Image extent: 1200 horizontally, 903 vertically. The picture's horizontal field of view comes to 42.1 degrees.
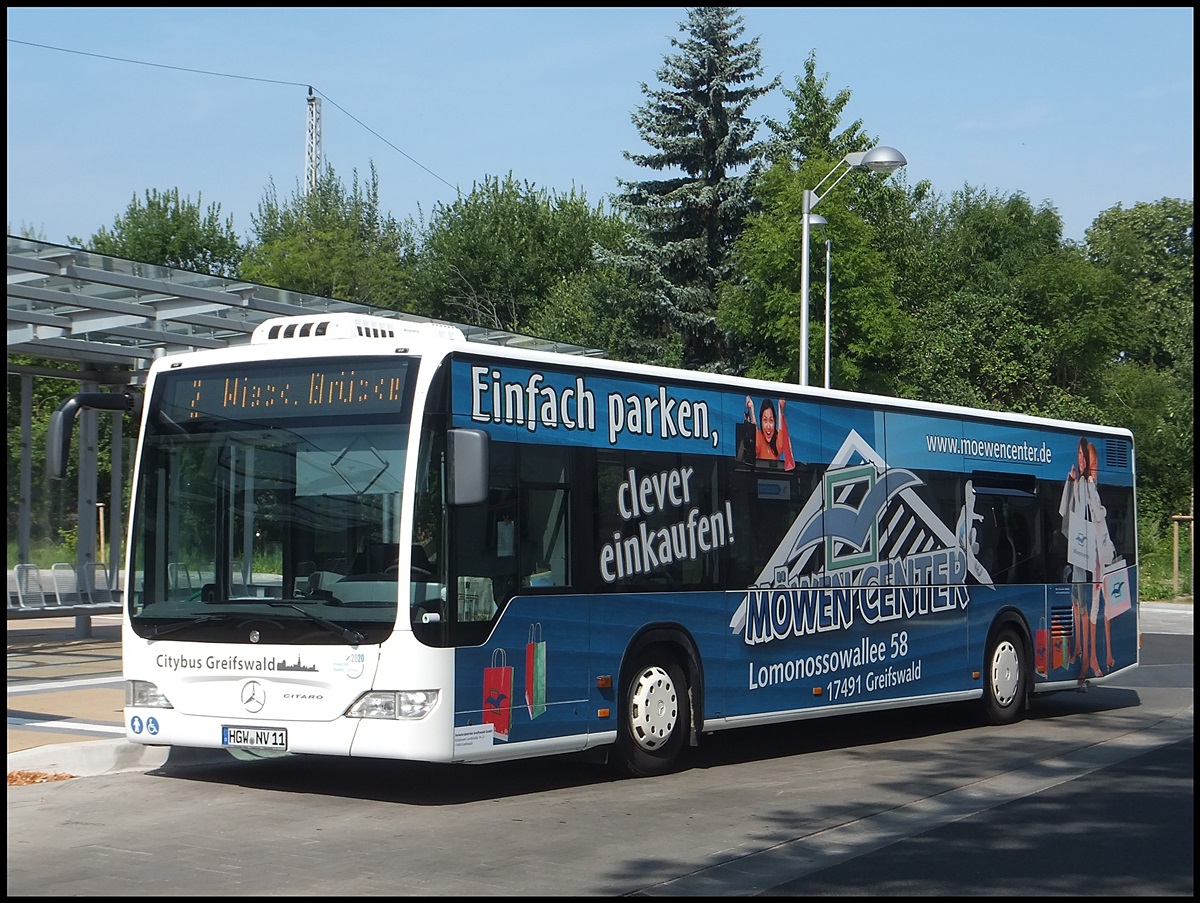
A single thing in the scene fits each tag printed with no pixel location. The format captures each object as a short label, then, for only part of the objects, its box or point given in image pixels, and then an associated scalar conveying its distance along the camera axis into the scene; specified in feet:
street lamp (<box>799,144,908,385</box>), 75.82
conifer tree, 142.61
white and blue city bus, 31.68
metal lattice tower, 248.32
